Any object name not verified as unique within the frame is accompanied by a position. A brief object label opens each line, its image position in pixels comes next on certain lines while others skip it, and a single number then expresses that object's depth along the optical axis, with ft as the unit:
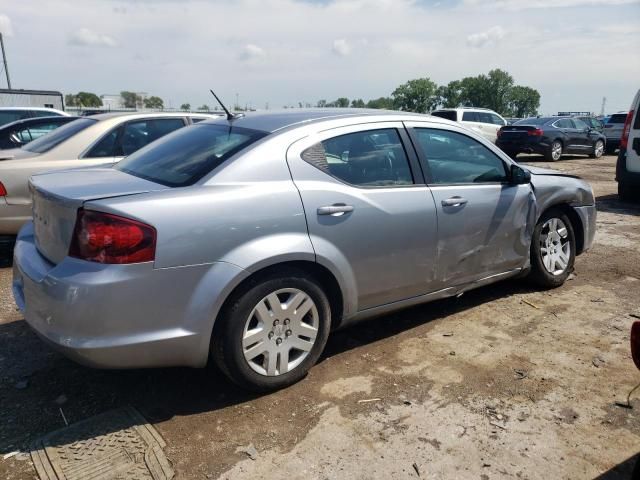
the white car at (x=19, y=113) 36.17
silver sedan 8.39
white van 27.63
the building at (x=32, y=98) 71.70
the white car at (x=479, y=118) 57.57
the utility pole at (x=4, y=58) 114.32
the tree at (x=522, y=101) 359.66
